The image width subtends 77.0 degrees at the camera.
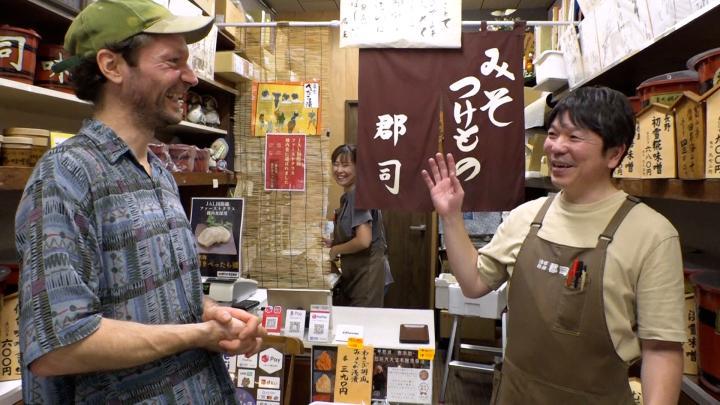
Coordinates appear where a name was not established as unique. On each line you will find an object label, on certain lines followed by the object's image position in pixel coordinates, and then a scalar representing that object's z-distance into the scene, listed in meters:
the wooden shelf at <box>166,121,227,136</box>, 2.82
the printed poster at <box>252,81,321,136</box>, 2.46
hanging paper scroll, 2.03
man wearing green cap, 0.86
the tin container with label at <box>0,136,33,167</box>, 1.49
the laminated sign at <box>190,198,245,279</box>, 2.20
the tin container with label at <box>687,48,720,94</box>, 1.22
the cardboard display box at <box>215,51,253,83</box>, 2.86
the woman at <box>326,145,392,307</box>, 3.18
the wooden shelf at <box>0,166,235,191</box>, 1.43
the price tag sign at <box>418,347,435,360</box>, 1.91
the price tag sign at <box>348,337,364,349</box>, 1.95
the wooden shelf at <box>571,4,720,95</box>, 1.34
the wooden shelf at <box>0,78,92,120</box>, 1.53
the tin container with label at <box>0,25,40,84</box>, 1.48
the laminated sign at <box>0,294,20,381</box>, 1.47
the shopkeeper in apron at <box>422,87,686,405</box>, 1.28
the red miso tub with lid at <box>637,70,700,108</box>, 1.43
